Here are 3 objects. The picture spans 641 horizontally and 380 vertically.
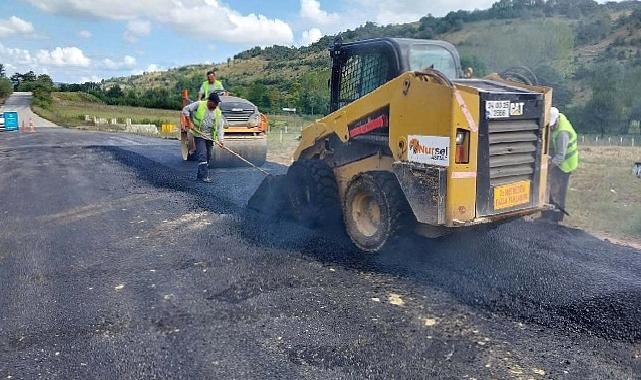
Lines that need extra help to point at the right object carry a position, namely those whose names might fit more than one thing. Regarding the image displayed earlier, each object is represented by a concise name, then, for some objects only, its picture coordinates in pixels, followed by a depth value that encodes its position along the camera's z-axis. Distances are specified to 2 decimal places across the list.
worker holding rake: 10.12
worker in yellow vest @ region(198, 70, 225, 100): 11.67
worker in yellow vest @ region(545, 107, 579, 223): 6.39
